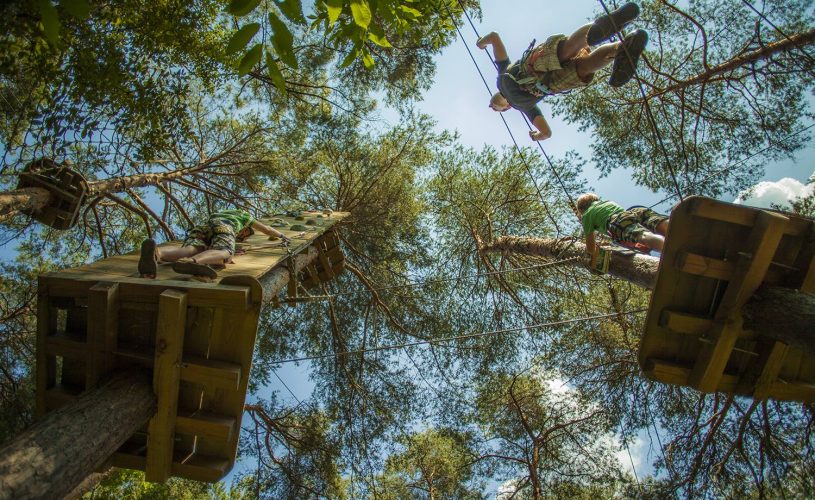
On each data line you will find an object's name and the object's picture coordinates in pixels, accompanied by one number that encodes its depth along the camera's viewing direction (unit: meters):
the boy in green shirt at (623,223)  3.97
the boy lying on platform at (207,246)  2.62
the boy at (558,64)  3.91
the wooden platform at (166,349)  2.27
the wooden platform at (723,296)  2.45
